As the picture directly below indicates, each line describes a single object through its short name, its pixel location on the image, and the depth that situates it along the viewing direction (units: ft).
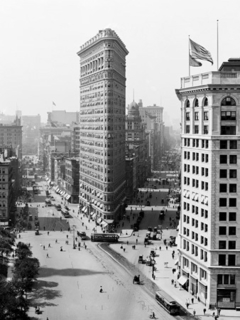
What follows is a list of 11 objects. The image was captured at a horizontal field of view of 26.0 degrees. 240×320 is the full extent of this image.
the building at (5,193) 470.80
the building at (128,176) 620.41
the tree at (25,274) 253.24
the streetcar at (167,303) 247.09
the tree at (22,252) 288.51
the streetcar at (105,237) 407.23
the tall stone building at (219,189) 262.47
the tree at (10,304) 198.39
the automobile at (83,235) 418.76
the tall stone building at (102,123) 467.11
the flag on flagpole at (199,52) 269.85
